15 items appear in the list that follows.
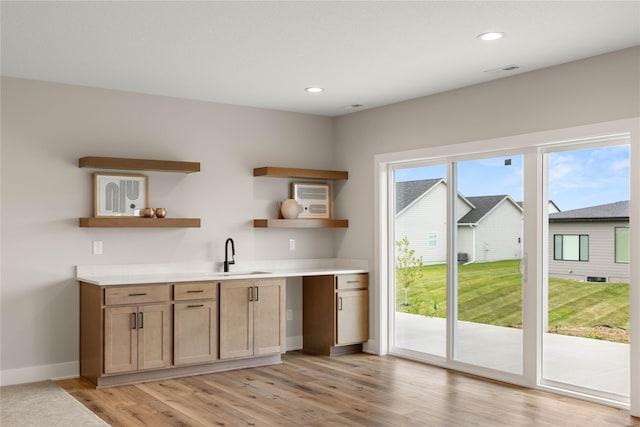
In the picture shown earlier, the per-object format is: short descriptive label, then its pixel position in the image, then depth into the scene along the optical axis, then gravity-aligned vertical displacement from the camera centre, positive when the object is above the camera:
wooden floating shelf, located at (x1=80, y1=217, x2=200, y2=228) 5.36 -0.02
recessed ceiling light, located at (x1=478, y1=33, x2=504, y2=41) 4.05 +1.18
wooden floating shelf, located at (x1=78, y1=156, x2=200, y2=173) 5.38 +0.49
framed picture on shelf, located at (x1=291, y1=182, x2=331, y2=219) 6.76 +0.23
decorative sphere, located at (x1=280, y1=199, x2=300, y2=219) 6.53 +0.11
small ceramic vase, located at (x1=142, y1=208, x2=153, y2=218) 5.67 +0.06
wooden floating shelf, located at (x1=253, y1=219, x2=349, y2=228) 6.34 -0.03
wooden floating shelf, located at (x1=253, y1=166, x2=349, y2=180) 6.34 +0.49
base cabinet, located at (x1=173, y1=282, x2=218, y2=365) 5.37 -0.88
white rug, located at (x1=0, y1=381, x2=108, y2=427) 4.18 -1.33
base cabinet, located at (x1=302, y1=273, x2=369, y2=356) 6.31 -0.94
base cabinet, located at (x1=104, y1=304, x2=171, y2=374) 5.05 -0.95
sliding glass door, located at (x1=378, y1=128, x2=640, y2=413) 4.57 -0.34
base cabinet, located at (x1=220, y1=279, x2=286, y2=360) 5.62 -0.88
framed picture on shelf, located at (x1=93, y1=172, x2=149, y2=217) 5.53 +0.23
